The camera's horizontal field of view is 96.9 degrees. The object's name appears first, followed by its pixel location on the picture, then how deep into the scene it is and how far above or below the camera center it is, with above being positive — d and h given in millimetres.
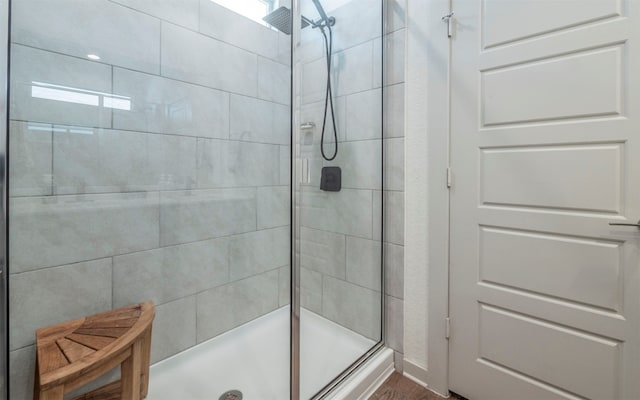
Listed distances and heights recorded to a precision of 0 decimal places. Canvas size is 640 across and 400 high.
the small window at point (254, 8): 1666 +1148
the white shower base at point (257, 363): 1396 -893
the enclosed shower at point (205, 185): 1107 +66
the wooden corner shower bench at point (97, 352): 866 -527
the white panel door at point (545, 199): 1029 +8
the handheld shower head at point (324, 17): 1648 +1085
